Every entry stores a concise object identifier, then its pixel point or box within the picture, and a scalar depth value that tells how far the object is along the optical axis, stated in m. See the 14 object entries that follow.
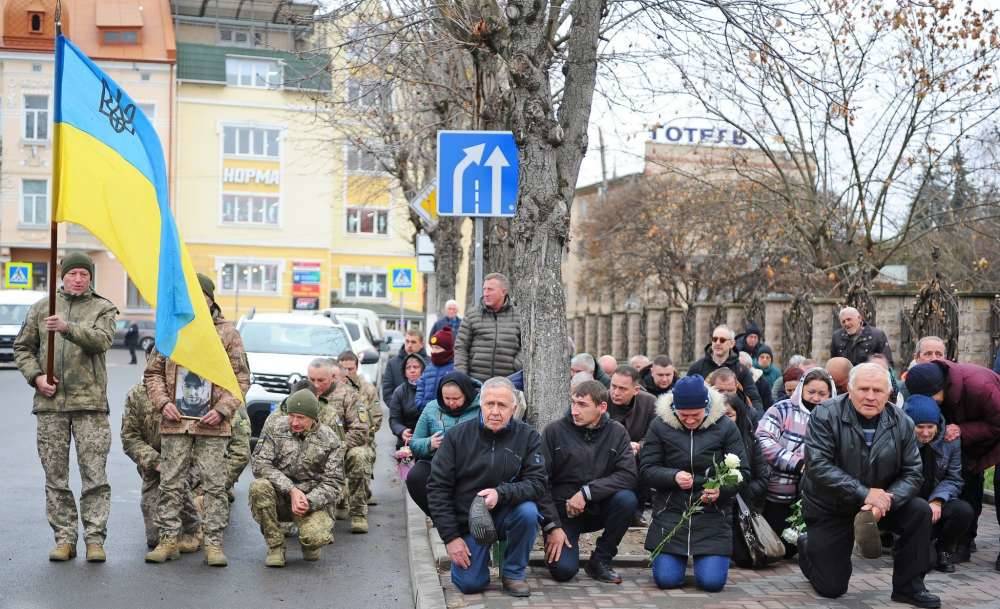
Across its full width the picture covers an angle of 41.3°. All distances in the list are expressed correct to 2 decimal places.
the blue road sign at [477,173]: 11.26
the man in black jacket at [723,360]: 13.23
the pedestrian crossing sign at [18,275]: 42.59
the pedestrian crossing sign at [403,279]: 35.31
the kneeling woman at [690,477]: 8.71
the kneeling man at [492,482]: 8.37
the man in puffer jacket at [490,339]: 12.12
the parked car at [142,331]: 55.78
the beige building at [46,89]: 61.91
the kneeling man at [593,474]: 8.93
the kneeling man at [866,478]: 8.16
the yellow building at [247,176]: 65.25
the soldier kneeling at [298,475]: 9.54
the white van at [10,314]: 35.97
